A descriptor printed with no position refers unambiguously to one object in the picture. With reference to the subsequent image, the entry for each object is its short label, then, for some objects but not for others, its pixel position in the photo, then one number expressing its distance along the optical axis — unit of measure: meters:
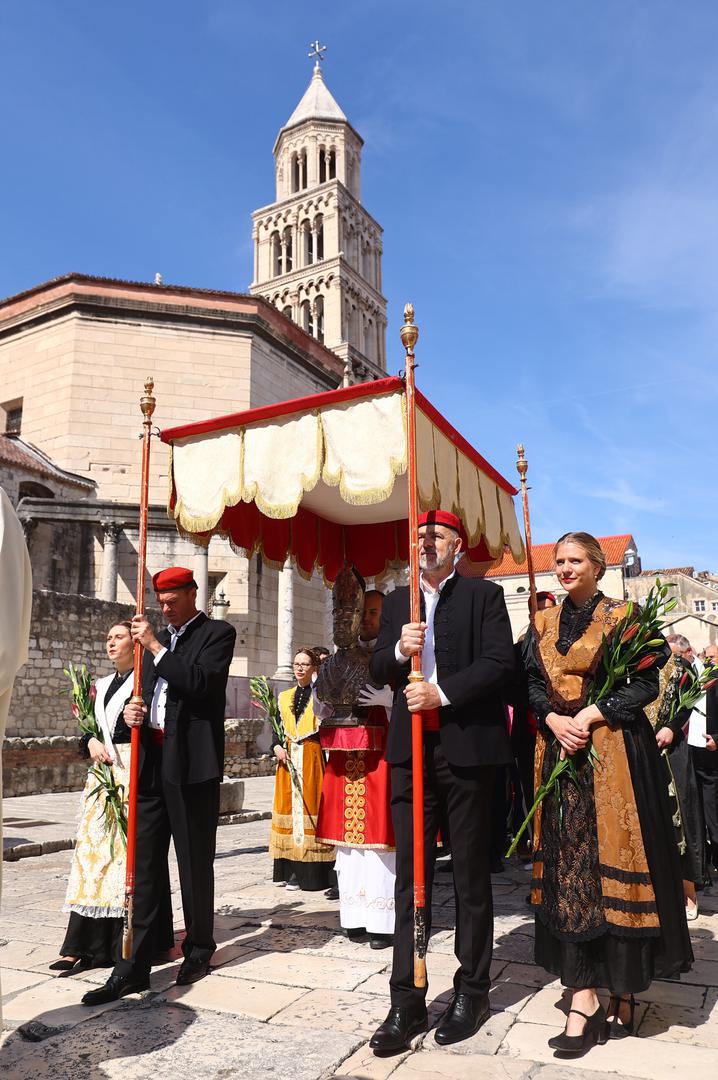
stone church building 22.30
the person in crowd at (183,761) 3.98
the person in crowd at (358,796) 4.68
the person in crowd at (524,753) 6.43
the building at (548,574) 53.62
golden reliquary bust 5.18
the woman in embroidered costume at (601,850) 3.05
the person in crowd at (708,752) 6.47
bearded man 3.23
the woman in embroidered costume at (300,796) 6.16
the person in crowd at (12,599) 2.59
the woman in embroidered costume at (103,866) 4.14
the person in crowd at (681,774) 5.10
